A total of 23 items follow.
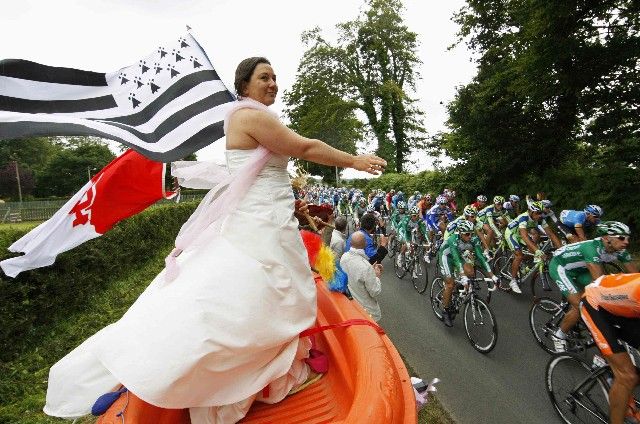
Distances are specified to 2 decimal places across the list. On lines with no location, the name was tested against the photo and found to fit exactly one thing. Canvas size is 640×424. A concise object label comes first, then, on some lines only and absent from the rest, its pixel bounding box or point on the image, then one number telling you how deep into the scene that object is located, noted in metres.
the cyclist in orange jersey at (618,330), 3.60
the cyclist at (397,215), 14.11
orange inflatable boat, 1.56
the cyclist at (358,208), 19.51
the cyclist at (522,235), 8.76
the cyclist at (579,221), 7.84
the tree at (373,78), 39.06
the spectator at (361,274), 5.38
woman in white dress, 1.50
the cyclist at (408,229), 11.92
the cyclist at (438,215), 11.66
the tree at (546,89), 12.83
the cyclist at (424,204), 14.09
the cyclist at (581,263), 5.36
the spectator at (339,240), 7.61
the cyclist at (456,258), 7.25
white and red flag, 3.32
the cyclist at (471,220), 7.77
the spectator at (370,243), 6.43
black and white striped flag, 2.30
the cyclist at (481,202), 13.27
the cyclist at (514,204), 12.17
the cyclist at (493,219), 11.10
